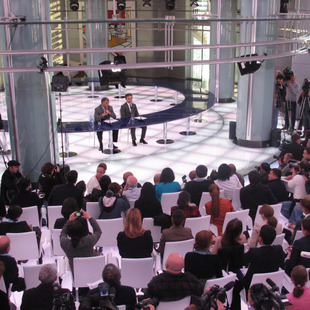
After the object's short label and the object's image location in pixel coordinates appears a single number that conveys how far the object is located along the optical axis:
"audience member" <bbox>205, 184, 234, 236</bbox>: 5.94
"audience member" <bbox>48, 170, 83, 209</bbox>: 6.40
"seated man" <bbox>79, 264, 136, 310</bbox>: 3.91
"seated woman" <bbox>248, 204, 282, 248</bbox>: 5.02
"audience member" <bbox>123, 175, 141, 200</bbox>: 6.44
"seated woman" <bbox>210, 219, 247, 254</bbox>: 4.75
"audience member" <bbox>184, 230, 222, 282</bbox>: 4.41
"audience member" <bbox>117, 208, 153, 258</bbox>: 4.95
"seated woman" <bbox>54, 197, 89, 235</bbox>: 5.35
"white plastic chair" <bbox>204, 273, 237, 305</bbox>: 4.17
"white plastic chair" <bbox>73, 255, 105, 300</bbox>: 4.66
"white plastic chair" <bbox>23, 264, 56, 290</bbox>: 4.42
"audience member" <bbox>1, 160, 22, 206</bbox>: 7.18
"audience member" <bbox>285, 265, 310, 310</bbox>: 3.89
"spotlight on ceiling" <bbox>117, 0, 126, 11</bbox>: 16.22
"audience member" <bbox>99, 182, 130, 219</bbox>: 6.00
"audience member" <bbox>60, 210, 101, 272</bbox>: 4.79
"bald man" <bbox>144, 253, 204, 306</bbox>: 3.97
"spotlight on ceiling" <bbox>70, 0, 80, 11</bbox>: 17.75
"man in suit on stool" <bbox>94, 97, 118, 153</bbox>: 10.77
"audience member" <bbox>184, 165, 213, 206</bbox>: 6.68
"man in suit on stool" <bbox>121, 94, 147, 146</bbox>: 11.27
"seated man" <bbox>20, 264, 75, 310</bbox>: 3.87
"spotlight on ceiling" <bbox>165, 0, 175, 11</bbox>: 15.12
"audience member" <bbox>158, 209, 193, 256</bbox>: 5.10
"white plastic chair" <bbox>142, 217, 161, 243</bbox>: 5.71
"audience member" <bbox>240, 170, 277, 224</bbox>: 6.50
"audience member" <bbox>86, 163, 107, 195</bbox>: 7.06
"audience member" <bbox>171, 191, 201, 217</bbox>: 5.77
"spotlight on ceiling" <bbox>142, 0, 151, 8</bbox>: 18.23
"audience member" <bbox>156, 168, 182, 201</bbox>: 6.70
